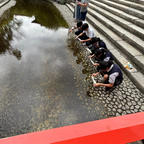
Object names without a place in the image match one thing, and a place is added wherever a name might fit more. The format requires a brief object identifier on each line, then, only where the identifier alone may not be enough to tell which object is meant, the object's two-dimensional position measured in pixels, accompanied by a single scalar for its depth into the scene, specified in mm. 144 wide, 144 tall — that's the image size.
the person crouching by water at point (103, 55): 3384
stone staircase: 3682
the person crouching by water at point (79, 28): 5441
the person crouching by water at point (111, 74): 2814
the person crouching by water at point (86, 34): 4545
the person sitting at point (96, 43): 3849
